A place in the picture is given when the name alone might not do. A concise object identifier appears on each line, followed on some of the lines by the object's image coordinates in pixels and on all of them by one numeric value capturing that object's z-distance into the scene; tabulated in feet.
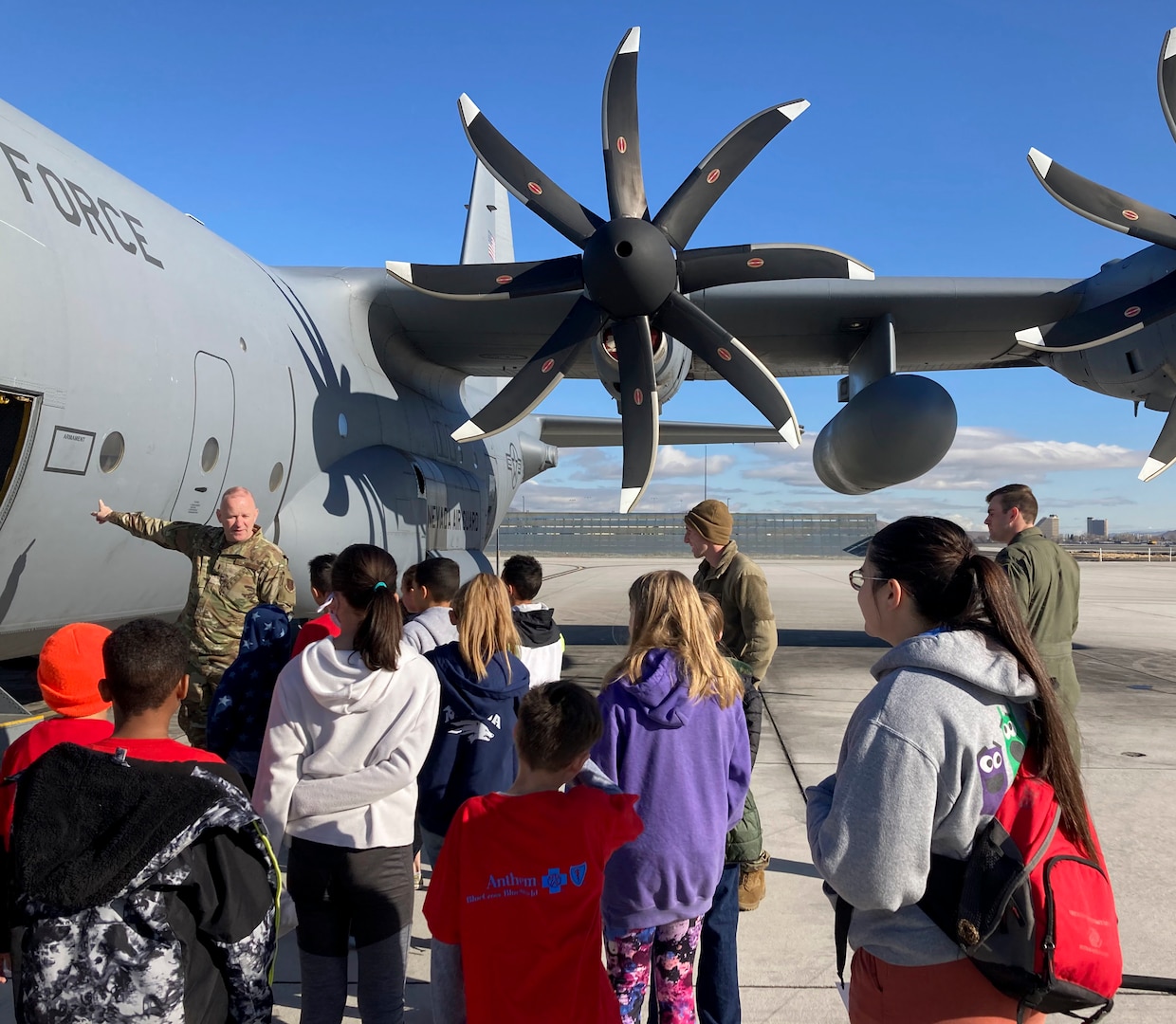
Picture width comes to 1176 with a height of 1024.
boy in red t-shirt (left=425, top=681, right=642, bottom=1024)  6.36
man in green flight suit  13.67
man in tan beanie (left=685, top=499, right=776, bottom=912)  13.60
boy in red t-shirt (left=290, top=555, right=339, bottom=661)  11.14
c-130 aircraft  16.39
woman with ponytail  5.09
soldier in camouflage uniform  14.11
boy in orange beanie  7.64
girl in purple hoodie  7.93
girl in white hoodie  8.31
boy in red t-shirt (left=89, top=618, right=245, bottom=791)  6.30
